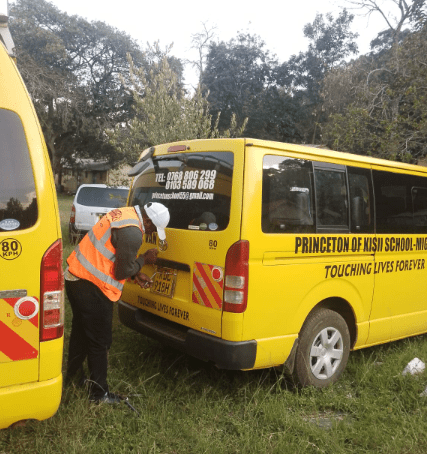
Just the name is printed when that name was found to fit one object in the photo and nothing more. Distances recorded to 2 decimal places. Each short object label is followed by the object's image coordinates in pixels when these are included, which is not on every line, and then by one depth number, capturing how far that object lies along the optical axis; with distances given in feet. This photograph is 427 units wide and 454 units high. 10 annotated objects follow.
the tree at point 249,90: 115.14
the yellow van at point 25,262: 7.72
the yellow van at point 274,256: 11.21
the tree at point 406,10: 70.03
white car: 37.24
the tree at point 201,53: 116.98
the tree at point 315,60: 116.67
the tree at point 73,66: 87.81
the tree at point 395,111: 32.73
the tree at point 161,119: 26.12
